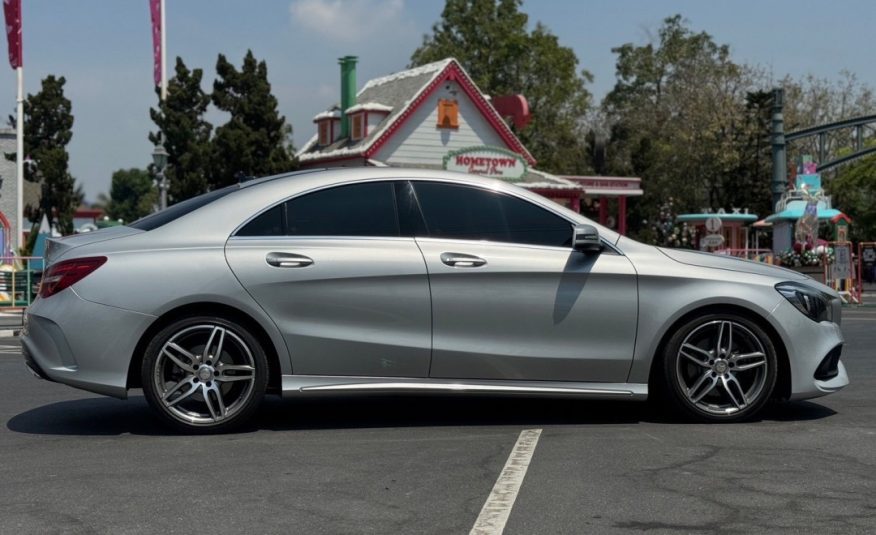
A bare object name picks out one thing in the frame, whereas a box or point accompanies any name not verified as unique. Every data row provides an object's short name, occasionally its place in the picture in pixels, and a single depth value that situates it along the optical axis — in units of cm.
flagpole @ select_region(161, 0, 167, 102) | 4141
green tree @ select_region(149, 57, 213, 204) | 4056
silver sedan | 667
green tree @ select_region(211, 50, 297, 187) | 4053
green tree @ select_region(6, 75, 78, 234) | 5225
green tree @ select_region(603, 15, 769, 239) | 6069
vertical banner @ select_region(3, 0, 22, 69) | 3300
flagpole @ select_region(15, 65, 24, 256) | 3619
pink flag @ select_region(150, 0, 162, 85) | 4162
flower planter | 2817
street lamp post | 3025
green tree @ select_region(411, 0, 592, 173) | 7200
